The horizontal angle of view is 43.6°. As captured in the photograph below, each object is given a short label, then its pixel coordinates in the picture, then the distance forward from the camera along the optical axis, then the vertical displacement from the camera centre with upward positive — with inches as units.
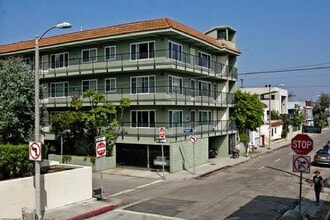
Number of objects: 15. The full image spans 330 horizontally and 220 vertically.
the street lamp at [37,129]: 591.5 -17.9
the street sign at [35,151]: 589.0 -49.1
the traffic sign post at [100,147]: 734.5 -54.9
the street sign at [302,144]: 512.4 -36.5
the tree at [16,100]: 799.7 +32.7
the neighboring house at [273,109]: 2092.8 +46.1
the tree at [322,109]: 4514.3 +71.1
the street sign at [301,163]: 520.2 -61.5
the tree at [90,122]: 1234.0 -17.1
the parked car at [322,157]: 1333.7 -139.1
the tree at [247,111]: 1644.9 +17.6
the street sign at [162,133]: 1079.4 -44.7
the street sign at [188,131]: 1264.0 -46.8
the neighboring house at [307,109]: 4146.9 +63.1
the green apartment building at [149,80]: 1233.4 +124.1
